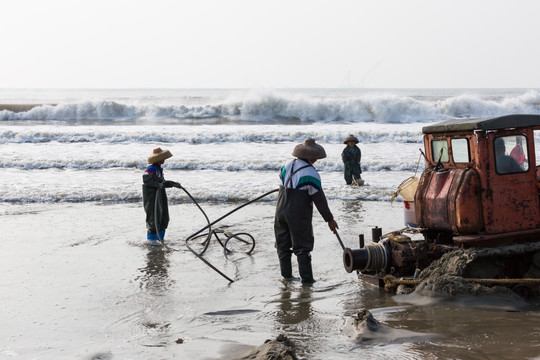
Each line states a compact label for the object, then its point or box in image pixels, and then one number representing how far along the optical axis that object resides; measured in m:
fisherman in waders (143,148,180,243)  9.80
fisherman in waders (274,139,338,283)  7.35
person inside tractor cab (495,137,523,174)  6.50
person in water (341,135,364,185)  15.52
